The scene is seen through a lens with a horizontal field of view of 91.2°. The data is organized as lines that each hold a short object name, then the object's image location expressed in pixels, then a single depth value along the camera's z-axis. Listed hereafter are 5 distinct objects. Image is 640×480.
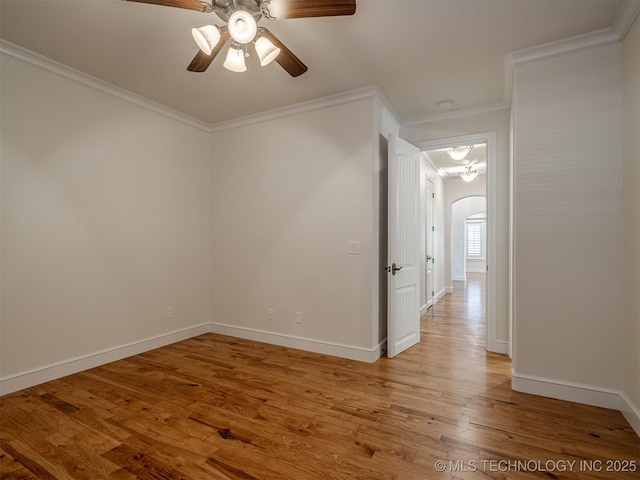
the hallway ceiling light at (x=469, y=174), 6.64
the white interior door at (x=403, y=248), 3.30
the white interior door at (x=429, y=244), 5.63
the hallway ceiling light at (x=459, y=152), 4.74
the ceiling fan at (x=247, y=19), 1.77
